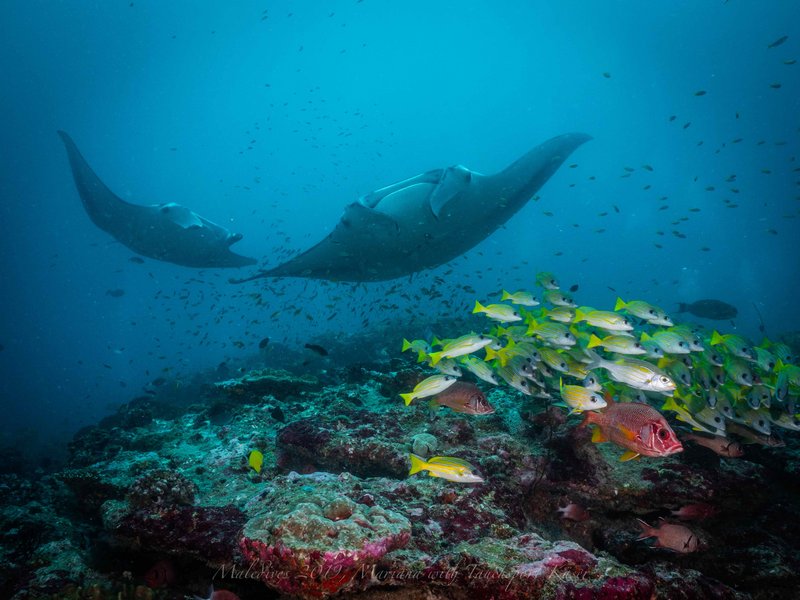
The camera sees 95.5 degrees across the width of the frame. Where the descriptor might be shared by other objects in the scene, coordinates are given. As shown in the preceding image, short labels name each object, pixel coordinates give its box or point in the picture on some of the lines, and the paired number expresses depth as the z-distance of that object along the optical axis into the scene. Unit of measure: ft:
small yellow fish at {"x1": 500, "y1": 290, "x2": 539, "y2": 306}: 20.40
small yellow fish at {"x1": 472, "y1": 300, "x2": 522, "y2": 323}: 17.39
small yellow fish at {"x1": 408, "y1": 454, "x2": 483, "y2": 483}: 10.36
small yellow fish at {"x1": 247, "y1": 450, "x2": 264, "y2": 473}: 15.55
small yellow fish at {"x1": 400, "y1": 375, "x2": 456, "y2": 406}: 13.23
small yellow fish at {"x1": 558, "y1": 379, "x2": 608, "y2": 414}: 11.50
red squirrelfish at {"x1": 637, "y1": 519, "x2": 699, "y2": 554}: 11.73
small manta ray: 38.14
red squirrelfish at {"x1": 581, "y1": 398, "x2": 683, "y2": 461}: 9.46
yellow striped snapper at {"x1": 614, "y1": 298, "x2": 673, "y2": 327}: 16.94
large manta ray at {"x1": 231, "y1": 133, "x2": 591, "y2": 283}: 28.96
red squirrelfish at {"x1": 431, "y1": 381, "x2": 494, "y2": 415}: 13.47
